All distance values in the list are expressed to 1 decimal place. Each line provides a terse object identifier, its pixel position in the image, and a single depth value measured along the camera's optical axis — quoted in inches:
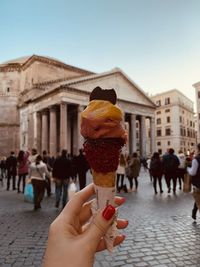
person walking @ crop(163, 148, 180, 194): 344.7
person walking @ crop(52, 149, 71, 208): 252.8
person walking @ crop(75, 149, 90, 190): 309.6
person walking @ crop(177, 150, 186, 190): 375.1
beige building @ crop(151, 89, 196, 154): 1822.6
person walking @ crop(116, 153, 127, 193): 331.3
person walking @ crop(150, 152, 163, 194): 352.9
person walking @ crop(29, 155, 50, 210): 249.1
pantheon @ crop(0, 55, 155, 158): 991.9
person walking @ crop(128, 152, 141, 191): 361.4
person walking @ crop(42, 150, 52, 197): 333.2
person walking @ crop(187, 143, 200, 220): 184.0
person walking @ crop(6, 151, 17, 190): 395.7
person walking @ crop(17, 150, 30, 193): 355.4
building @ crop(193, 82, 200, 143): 1299.3
